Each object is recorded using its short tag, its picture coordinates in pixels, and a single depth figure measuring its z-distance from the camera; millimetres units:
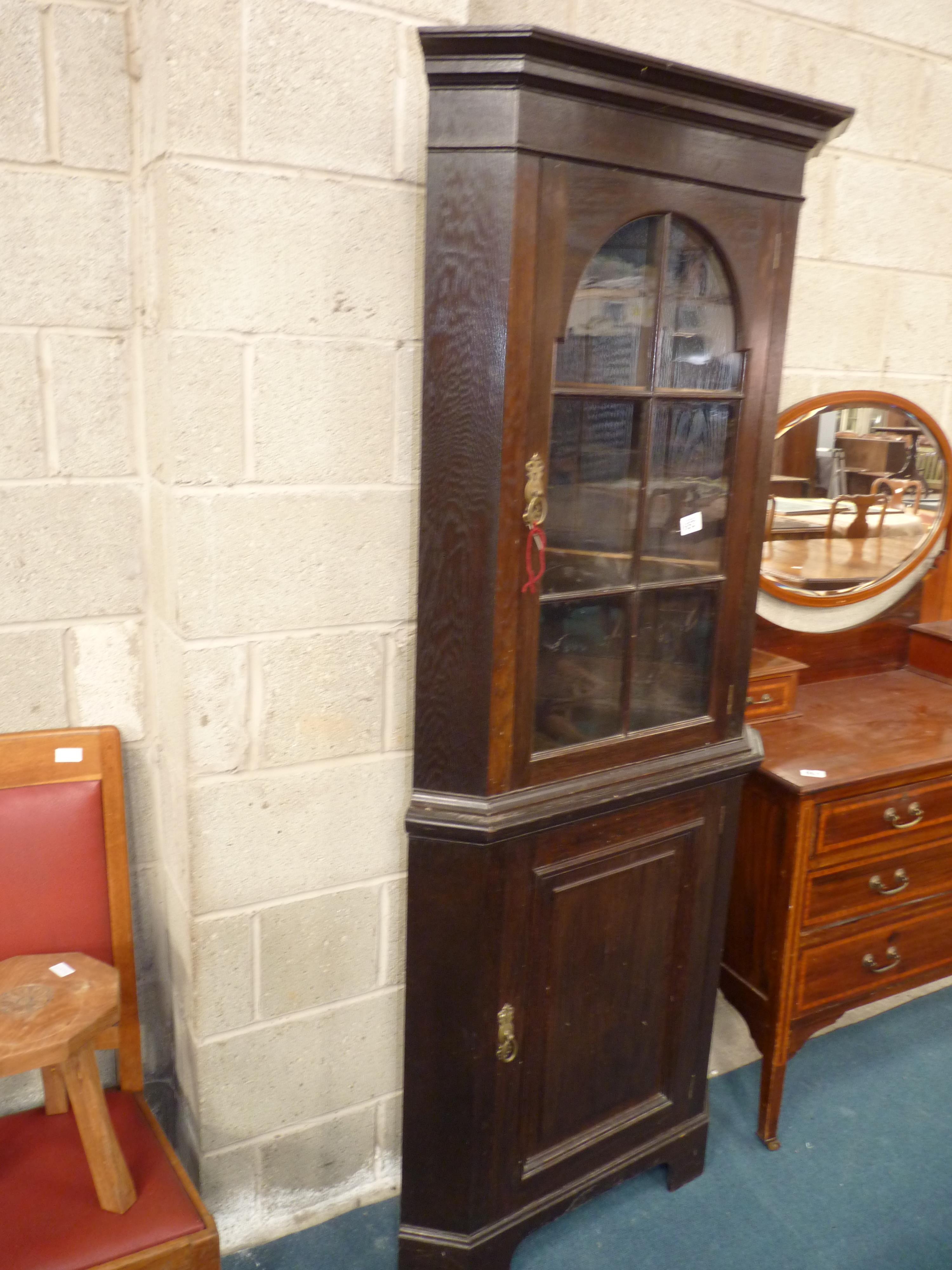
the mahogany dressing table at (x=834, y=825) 1921
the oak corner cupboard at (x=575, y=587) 1301
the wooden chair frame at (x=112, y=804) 1539
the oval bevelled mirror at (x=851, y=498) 2201
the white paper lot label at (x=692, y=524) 1581
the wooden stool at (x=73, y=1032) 1235
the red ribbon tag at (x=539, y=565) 1401
